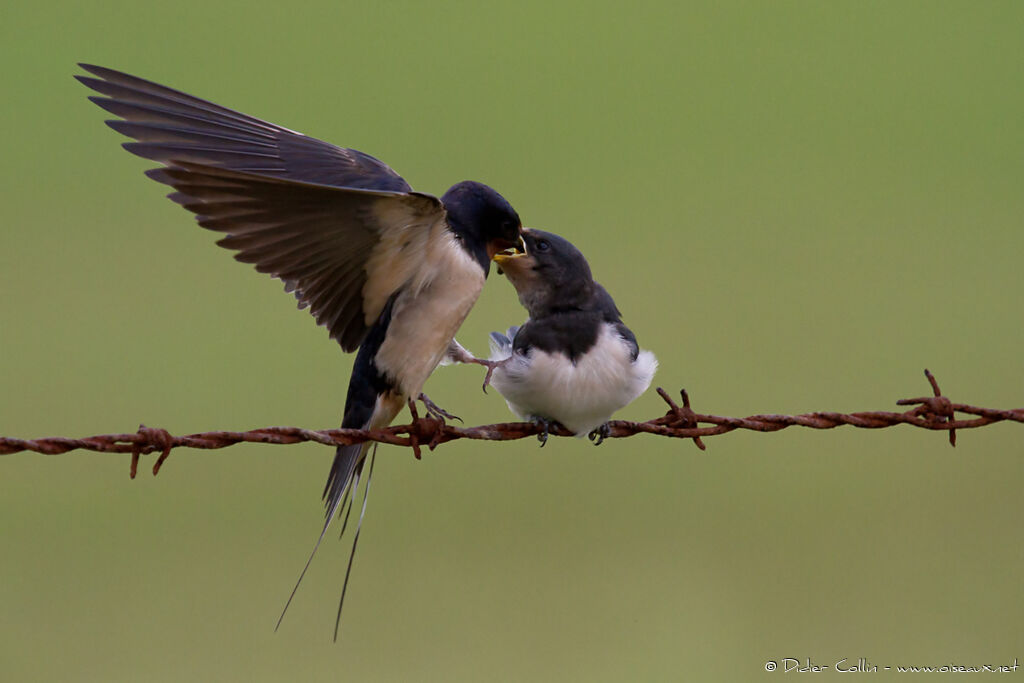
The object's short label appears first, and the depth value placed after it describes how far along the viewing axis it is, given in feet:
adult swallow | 19.01
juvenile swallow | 22.40
